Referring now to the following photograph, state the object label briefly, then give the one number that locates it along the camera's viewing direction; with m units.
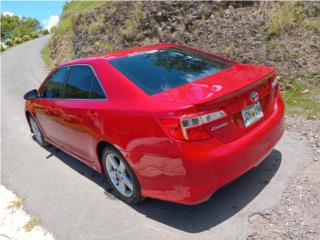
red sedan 2.15
